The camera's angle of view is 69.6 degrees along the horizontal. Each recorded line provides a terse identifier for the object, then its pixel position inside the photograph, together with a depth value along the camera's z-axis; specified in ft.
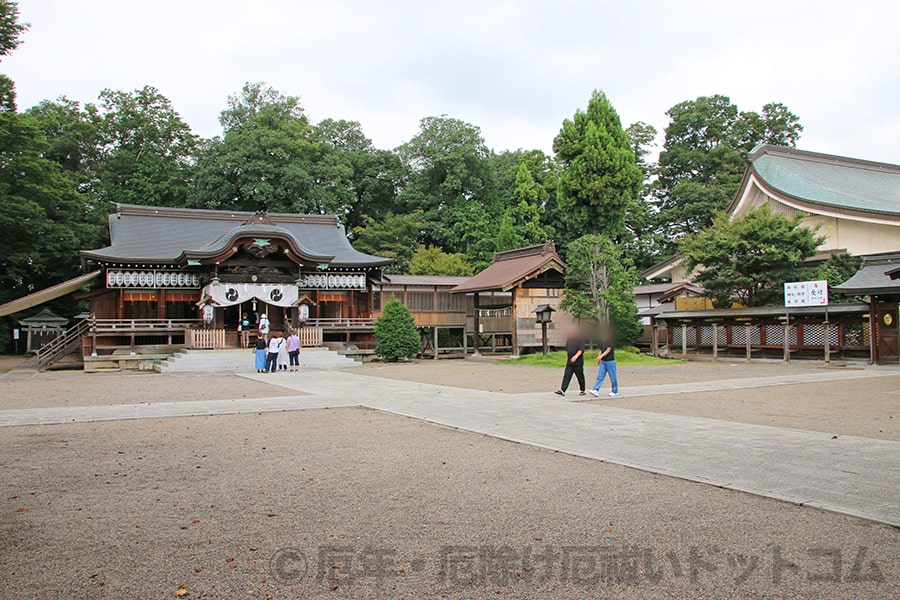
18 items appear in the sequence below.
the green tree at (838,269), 80.23
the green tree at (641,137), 153.69
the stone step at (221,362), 76.33
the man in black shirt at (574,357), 40.91
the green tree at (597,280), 81.82
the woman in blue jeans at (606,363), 40.37
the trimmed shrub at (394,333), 87.10
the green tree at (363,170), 157.38
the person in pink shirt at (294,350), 72.69
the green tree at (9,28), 65.36
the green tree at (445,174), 148.77
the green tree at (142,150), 136.98
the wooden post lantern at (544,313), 78.54
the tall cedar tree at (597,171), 89.35
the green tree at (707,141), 145.69
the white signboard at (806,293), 71.31
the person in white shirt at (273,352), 68.44
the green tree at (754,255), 80.02
